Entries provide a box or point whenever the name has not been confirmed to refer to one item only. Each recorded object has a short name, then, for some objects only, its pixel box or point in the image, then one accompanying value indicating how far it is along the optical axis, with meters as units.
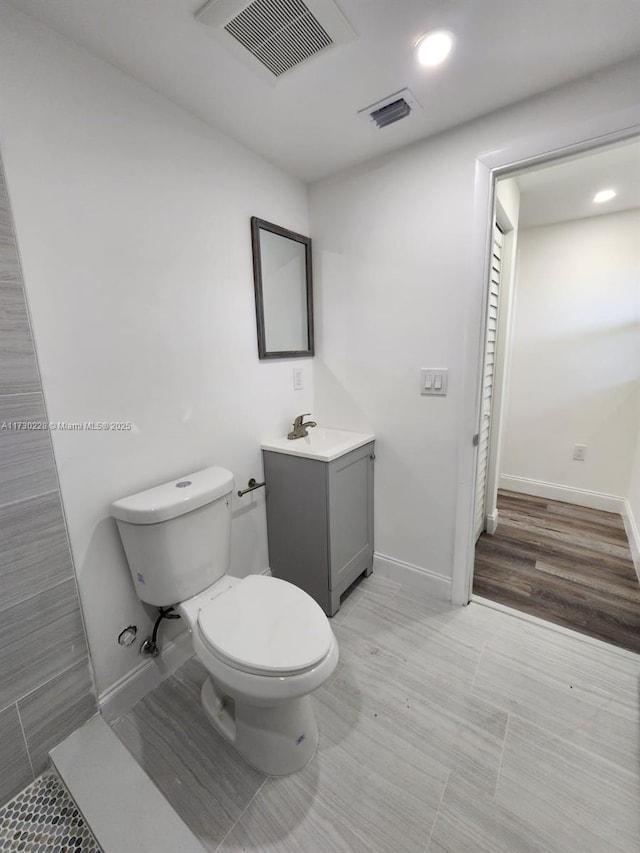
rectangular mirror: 1.67
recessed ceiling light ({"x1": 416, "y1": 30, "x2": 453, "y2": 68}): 1.02
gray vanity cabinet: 1.60
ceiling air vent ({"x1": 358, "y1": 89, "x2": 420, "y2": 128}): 1.26
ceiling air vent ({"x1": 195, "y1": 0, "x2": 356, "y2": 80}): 0.90
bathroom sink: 1.57
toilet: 0.96
